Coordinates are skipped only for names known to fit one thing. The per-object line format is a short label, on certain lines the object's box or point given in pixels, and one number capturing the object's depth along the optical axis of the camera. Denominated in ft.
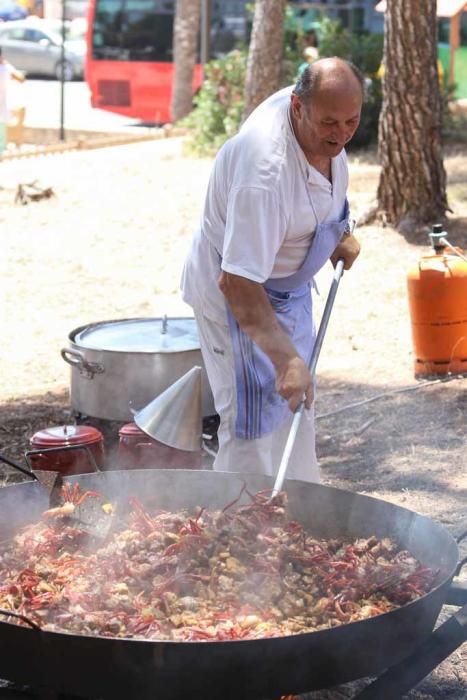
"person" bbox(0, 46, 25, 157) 50.35
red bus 70.69
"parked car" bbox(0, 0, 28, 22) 130.72
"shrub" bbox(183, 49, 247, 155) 52.34
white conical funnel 15.49
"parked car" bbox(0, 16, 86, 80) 99.86
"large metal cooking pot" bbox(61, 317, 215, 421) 18.62
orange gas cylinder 23.25
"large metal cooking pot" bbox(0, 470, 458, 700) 8.57
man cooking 11.12
